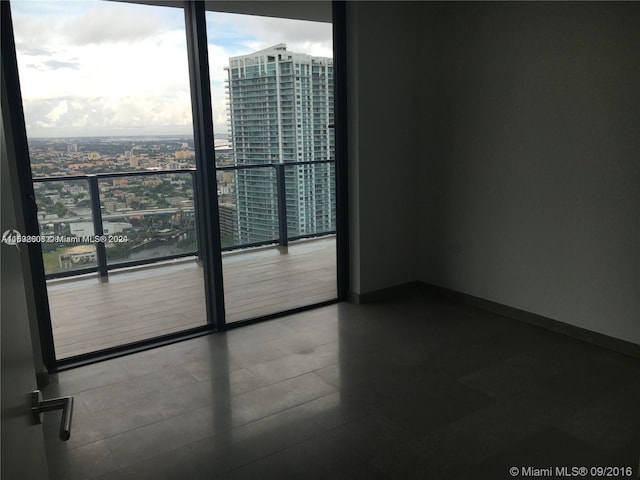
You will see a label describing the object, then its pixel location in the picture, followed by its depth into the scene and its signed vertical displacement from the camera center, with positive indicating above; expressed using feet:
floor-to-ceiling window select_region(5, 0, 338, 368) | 11.35 -0.32
